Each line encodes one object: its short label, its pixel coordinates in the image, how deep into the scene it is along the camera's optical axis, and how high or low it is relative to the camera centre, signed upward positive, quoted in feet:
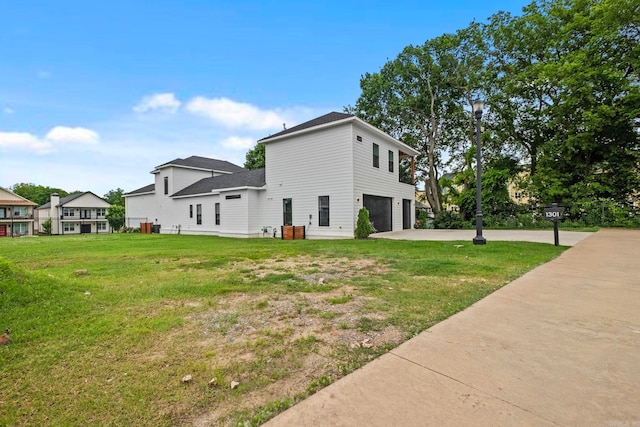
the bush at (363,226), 43.21 -1.19
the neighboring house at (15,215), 139.54 +4.69
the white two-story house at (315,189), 45.85 +5.74
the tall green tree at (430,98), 78.07 +34.94
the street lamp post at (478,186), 30.48 +3.24
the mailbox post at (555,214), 29.44 +0.06
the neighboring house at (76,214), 151.43 +5.08
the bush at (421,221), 71.83 -1.00
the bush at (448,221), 69.87 -1.10
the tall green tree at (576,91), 54.03 +25.63
